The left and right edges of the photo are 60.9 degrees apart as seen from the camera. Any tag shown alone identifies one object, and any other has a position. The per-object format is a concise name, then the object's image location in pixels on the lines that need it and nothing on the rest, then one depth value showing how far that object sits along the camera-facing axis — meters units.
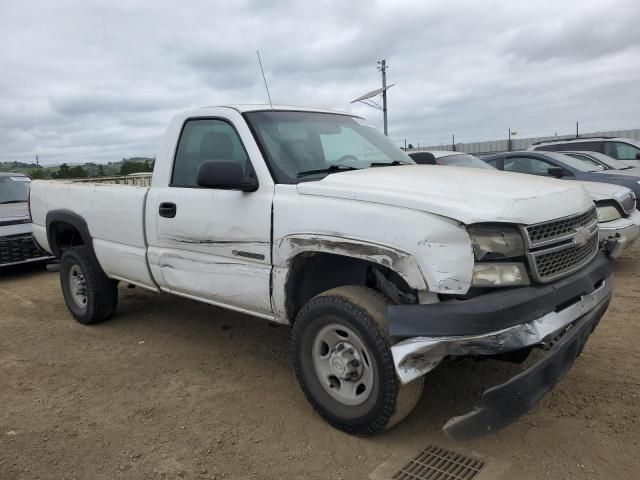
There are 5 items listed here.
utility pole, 32.84
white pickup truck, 2.68
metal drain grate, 2.84
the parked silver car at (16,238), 8.09
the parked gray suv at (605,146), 12.75
